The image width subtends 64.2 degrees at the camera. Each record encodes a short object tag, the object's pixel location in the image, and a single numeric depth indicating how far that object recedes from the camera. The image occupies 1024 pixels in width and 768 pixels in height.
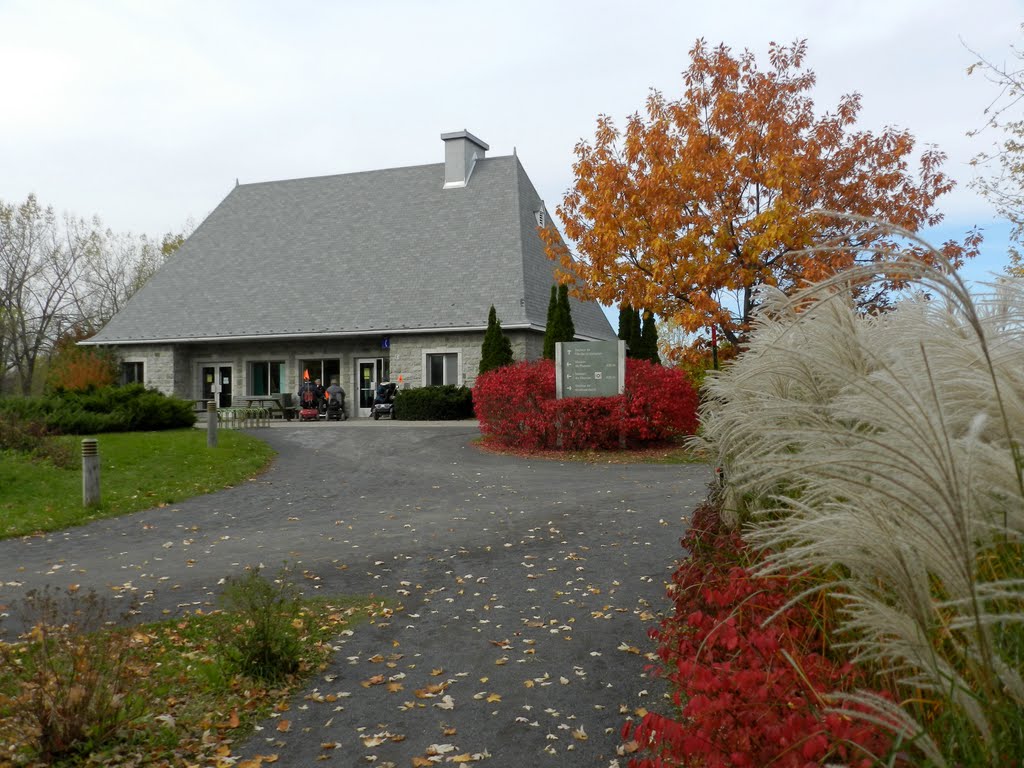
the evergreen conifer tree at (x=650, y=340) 25.52
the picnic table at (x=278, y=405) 26.42
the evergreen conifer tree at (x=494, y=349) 23.16
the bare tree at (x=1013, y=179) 19.33
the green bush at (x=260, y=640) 4.86
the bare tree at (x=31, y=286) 41.84
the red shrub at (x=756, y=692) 2.12
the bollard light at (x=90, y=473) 10.80
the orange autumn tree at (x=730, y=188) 14.56
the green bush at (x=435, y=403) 23.70
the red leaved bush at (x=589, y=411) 15.96
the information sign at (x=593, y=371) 16.27
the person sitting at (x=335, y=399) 25.72
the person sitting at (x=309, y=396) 25.59
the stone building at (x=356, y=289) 25.91
